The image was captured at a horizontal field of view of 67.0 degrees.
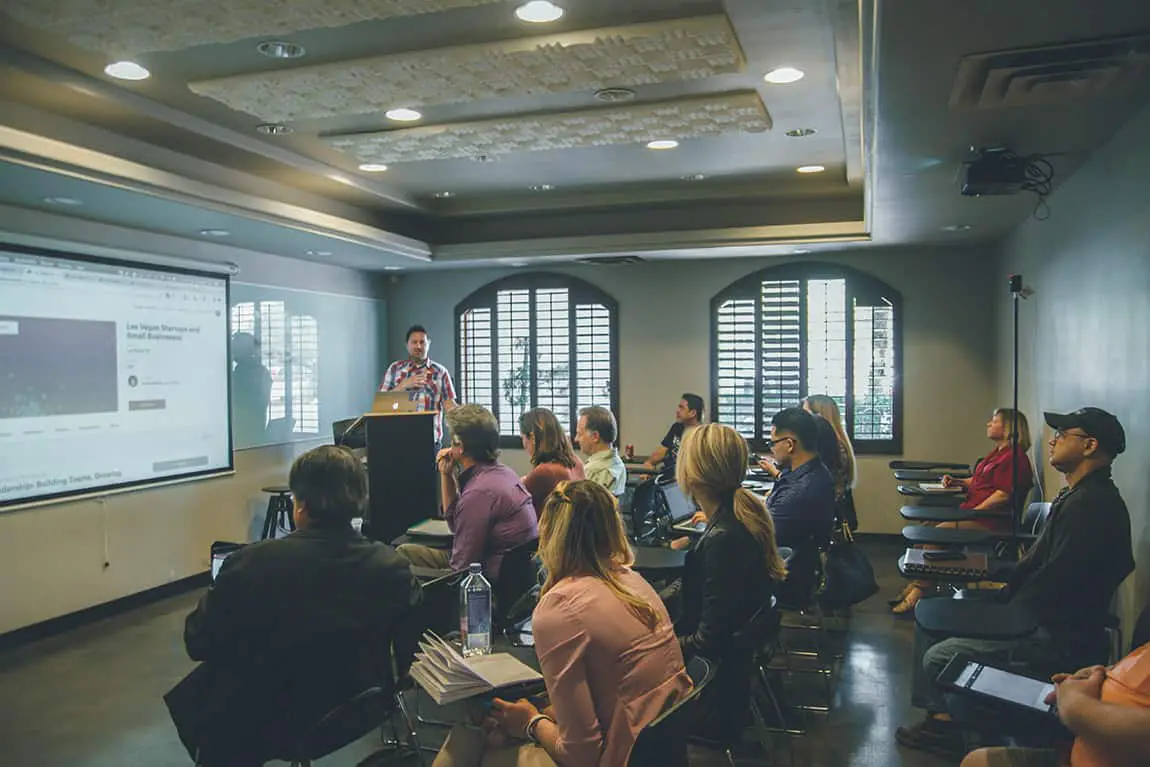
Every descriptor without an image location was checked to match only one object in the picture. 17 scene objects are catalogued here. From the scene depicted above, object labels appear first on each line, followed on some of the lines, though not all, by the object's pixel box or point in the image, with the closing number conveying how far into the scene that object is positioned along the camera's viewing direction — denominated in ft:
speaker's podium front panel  17.19
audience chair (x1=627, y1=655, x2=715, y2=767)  6.05
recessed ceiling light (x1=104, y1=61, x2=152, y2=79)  12.66
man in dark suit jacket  7.50
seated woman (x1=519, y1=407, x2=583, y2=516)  14.05
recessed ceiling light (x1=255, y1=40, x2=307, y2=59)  11.82
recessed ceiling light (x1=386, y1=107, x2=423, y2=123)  15.15
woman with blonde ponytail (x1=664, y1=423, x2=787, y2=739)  8.73
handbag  14.39
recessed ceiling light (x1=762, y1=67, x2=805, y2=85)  13.25
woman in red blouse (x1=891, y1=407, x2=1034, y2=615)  17.04
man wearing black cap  9.91
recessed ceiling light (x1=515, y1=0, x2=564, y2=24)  10.71
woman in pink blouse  6.47
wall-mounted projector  12.54
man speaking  23.36
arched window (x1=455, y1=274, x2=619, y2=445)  27.96
